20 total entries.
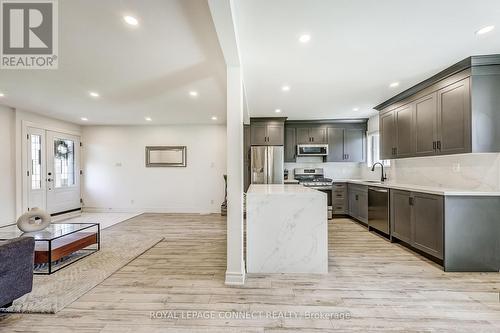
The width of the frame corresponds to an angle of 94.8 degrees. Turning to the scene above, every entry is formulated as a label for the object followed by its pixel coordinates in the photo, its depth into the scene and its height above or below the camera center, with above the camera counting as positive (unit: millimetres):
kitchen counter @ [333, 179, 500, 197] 2684 -341
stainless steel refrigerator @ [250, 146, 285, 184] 5719 +4
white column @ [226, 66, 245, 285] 2533 -85
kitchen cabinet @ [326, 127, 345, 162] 6004 +541
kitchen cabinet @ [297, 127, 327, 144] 6043 +790
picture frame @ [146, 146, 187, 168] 6672 +283
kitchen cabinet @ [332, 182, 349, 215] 5660 -846
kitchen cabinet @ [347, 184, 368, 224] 4793 -822
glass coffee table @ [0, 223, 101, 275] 2738 -1013
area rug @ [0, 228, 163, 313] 2086 -1257
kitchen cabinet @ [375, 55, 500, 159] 2719 +710
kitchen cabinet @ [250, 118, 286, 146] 5863 +869
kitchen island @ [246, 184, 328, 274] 2725 -795
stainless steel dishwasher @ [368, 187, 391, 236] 3994 -828
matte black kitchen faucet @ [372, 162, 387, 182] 5047 -258
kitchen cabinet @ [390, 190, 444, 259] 2853 -783
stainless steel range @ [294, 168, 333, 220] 5664 -380
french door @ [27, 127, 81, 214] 5420 -109
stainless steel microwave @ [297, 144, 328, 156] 5949 +389
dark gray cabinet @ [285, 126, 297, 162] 6105 +584
